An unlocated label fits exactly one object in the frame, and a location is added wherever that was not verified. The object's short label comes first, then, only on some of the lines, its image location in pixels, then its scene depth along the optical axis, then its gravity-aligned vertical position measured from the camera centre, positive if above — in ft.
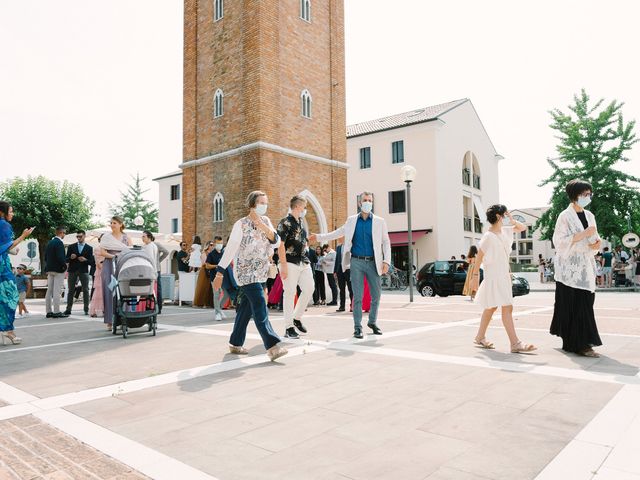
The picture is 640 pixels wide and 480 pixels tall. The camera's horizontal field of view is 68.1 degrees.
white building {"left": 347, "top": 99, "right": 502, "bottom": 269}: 110.83 +23.64
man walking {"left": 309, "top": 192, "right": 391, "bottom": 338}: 23.82 +0.99
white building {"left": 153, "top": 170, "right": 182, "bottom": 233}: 153.48 +22.97
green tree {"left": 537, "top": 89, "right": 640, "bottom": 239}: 105.29 +23.65
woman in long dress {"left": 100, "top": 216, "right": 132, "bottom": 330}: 28.66 +1.36
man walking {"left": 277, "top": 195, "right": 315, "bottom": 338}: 24.20 +0.60
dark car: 68.18 -1.36
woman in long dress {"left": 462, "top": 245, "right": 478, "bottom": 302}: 48.90 +0.31
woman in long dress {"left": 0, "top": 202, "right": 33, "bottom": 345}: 22.43 -0.20
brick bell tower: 61.26 +22.35
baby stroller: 26.16 -1.05
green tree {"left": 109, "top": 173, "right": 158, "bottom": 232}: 202.08 +28.10
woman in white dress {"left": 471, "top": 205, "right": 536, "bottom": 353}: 19.92 +0.09
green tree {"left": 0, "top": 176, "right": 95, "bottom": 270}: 118.01 +17.36
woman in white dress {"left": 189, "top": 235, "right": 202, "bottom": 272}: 47.55 +1.48
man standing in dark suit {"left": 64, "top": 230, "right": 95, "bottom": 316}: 40.40 +0.86
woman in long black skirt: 18.25 -0.19
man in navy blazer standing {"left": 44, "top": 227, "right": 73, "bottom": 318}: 38.27 +0.19
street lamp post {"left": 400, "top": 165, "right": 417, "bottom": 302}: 51.84 +10.36
